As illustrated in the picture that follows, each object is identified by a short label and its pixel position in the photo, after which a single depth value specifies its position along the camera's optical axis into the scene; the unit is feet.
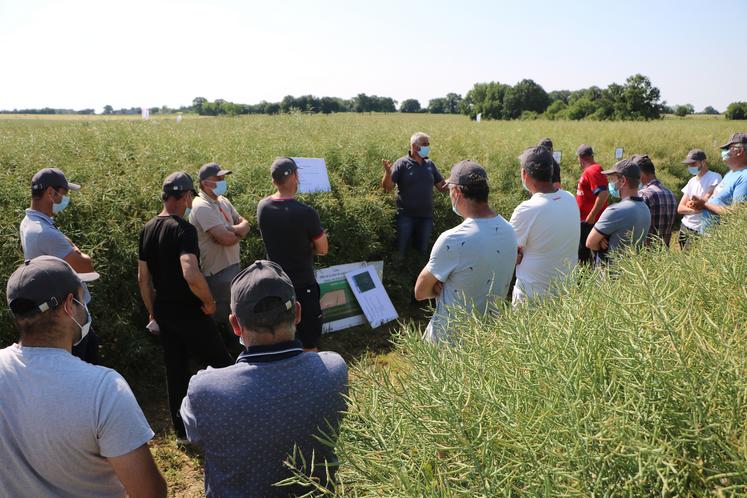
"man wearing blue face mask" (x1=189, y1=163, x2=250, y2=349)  13.71
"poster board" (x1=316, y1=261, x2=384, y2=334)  19.58
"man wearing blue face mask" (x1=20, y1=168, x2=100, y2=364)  11.22
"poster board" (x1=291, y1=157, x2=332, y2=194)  19.98
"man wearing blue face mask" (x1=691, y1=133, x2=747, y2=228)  16.06
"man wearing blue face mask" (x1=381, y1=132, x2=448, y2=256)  21.43
